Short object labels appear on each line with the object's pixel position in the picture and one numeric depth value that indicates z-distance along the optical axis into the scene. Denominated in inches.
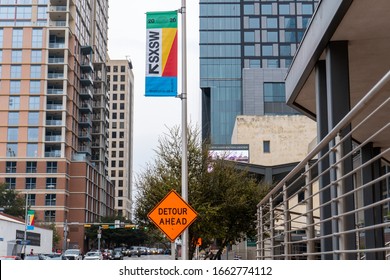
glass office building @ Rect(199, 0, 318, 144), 4702.3
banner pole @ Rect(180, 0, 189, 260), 677.9
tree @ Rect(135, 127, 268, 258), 949.2
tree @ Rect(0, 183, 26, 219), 4256.9
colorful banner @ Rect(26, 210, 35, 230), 3029.0
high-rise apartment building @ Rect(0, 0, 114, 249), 4463.6
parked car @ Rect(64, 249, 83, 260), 2167.8
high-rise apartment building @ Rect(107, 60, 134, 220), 7500.0
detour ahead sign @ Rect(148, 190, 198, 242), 562.9
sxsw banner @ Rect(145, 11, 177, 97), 614.9
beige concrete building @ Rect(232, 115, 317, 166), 2817.4
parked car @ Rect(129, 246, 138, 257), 4438.0
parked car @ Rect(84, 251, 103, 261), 2559.5
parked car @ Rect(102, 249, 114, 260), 3154.0
